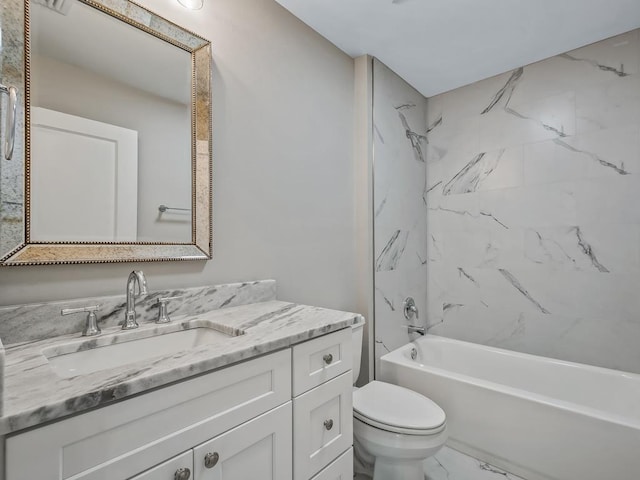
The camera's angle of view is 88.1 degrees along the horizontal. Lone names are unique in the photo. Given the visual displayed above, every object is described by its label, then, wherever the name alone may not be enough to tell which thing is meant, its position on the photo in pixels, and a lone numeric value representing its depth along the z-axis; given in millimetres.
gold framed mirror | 985
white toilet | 1427
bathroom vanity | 591
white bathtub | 1507
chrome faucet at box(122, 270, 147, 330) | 1055
